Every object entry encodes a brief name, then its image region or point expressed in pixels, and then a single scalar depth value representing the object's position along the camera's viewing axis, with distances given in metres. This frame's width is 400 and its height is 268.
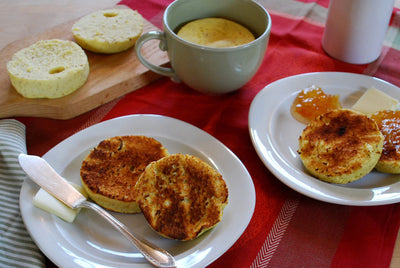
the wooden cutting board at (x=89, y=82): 0.63
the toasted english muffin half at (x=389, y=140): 0.54
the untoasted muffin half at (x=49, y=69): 0.62
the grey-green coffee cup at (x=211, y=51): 0.59
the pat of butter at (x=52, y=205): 0.49
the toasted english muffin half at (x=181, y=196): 0.48
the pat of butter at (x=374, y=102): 0.60
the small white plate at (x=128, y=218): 0.47
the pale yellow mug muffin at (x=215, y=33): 0.63
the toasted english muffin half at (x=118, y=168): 0.50
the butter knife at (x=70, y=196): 0.47
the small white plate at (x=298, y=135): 0.51
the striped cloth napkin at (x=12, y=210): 0.49
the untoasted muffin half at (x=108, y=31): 0.69
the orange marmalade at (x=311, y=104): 0.62
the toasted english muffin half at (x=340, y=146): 0.52
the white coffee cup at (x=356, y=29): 0.67
